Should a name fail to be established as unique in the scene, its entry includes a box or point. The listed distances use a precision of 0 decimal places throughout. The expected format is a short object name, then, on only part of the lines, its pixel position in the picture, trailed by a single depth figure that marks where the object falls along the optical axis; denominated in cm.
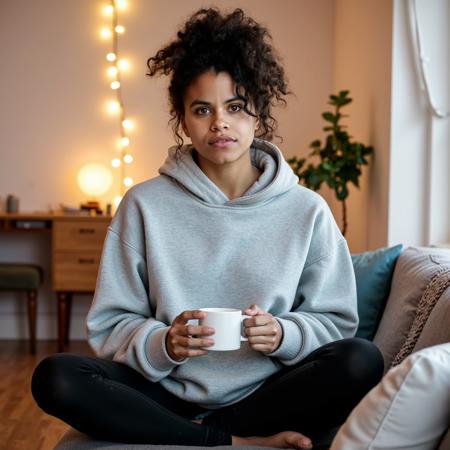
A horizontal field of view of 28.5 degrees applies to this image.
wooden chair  483
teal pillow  238
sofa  120
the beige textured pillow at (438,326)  175
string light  524
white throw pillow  119
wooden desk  491
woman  173
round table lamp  515
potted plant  414
